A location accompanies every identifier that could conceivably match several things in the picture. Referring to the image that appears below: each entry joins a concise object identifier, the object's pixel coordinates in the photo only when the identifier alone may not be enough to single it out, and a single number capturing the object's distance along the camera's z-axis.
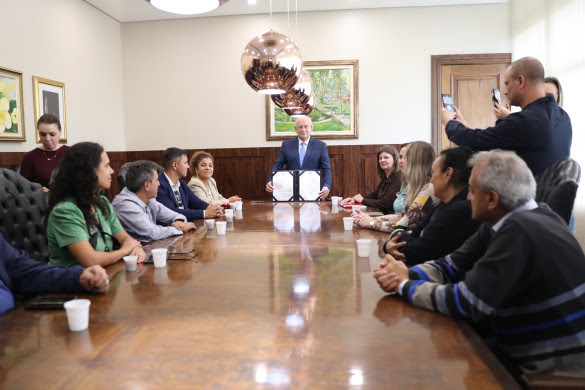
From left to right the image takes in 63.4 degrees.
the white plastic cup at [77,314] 1.35
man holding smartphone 2.56
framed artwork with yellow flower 4.73
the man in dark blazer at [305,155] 5.79
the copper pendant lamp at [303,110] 4.32
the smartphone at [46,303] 1.58
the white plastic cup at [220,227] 3.06
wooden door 6.77
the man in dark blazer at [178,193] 3.92
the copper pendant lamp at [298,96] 3.95
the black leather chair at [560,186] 1.94
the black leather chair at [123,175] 3.96
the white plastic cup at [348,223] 3.12
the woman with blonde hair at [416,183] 2.75
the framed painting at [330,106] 6.95
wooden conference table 1.08
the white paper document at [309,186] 5.26
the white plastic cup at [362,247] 2.29
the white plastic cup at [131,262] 2.07
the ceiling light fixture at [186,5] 2.10
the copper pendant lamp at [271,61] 2.82
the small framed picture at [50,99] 5.27
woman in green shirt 2.16
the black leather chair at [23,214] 2.55
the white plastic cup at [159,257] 2.15
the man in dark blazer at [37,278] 1.73
